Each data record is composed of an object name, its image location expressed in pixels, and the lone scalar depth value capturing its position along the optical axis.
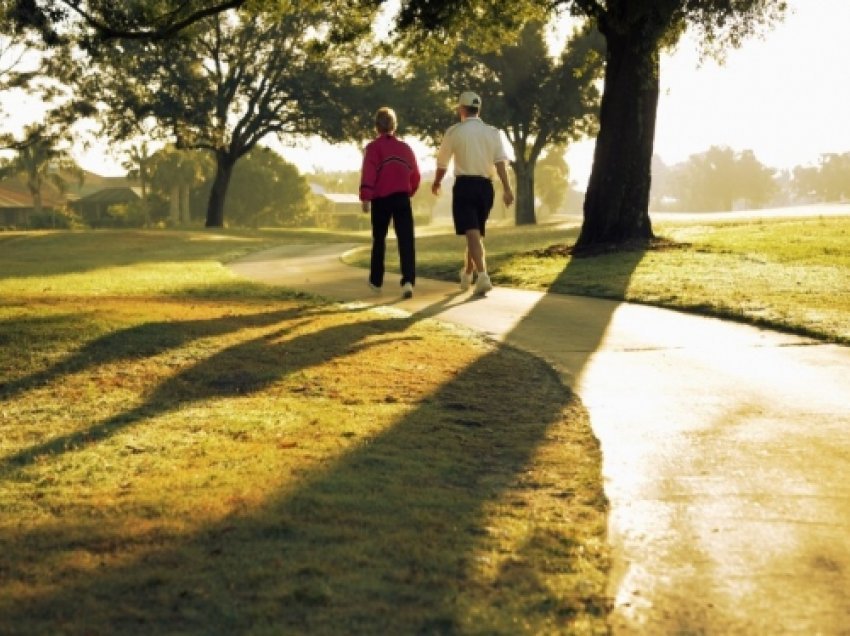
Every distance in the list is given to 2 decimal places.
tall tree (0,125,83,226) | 74.81
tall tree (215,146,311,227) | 90.06
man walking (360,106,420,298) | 11.29
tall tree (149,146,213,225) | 83.62
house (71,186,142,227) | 91.06
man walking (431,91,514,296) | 11.65
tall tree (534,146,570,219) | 114.06
